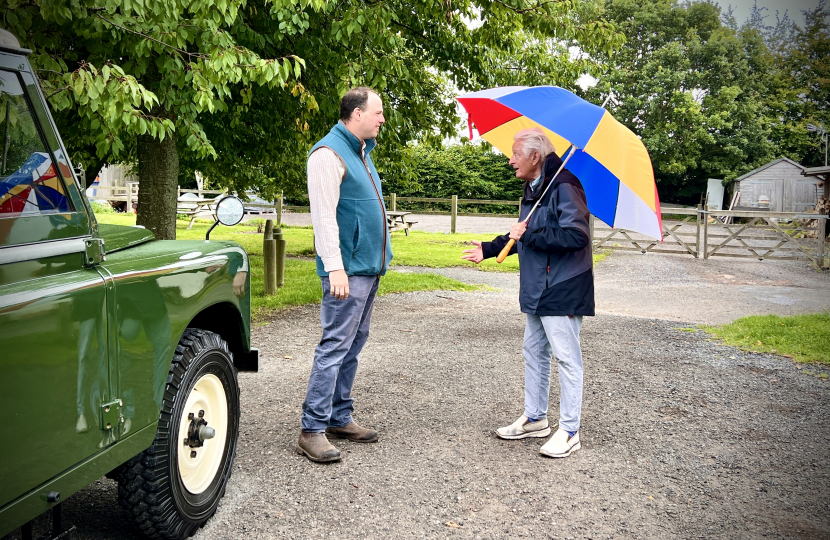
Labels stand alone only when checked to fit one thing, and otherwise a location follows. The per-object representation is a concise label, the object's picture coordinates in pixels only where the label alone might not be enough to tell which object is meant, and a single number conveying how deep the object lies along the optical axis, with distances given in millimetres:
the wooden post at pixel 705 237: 17484
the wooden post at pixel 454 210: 23473
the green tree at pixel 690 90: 39688
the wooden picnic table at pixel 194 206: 23469
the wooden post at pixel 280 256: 10297
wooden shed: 36781
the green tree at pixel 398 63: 7773
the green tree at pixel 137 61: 4801
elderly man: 4051
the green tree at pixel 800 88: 34375
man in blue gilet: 3934
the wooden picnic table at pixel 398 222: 19780
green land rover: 1988
